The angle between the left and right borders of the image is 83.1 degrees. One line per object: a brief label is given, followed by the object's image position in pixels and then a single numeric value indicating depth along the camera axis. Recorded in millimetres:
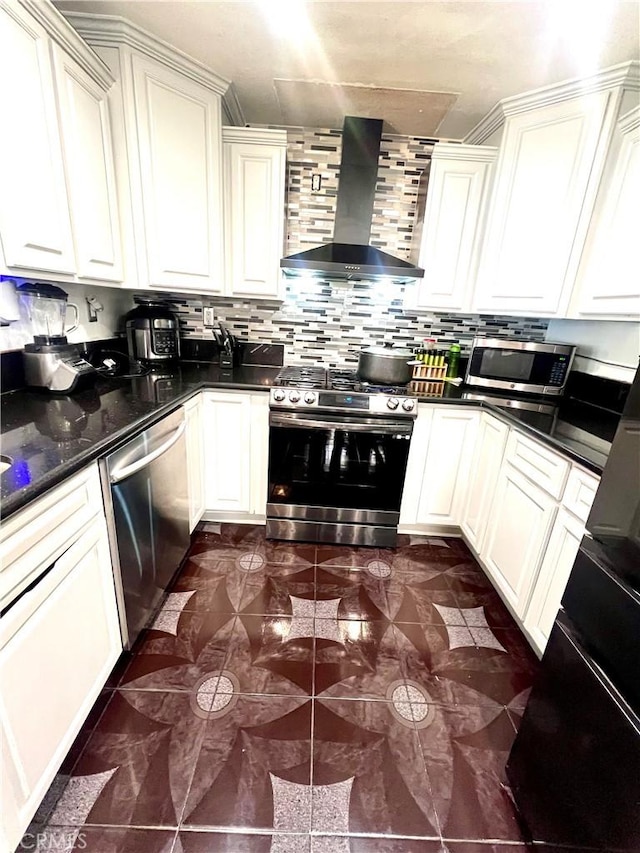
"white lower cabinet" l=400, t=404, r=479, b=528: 2109
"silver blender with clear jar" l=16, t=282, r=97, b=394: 1466
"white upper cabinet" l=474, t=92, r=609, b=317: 1736
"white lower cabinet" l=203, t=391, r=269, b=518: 2074
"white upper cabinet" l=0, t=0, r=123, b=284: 1142
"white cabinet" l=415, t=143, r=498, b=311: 2045
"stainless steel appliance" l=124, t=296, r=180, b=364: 2143
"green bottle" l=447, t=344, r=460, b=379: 2447
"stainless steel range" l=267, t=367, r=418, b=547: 2002
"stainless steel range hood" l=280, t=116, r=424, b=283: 1999
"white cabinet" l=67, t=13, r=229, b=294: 1618
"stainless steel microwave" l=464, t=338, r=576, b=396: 2090
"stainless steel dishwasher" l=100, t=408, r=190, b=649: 1224
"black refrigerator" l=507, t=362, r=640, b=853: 687
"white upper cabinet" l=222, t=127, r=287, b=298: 2012
